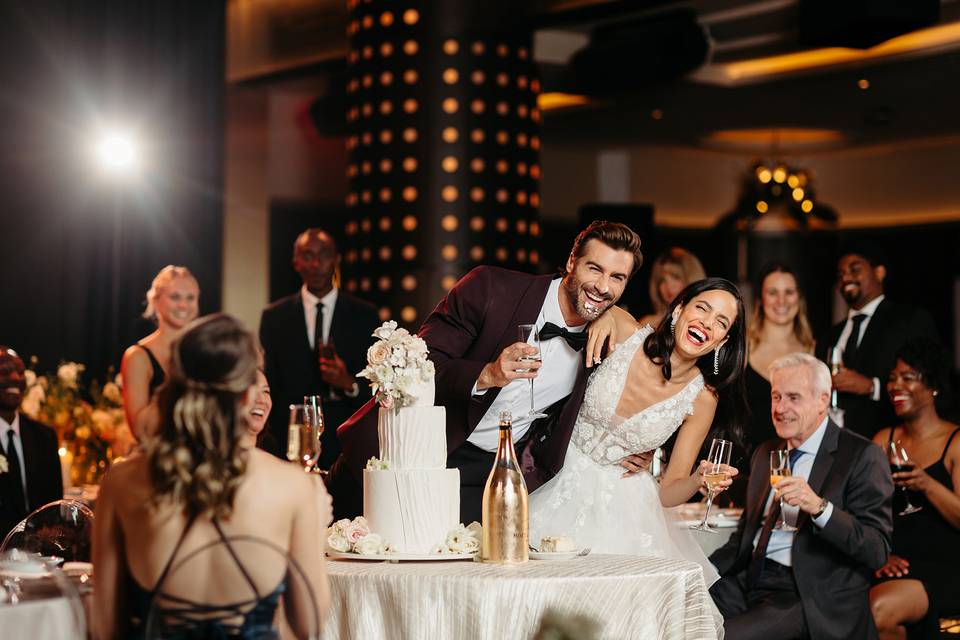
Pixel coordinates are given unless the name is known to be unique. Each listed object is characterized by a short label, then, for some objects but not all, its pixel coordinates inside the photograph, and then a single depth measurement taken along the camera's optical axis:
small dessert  3.25
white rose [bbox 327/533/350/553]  3.25
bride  3.82
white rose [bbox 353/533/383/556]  3.16
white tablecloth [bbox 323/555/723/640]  2.85
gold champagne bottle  3.07
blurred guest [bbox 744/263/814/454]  6.19
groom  3.72
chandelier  13.70
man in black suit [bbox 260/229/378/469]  6.44
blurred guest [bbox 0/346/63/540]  4.81
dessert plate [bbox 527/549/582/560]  3.22
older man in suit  4.09
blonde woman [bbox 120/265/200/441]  5.52
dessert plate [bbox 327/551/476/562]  3.13
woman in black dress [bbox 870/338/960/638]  4.56
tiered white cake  3.17
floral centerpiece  6.24
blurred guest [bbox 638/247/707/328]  6.44
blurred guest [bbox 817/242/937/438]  6.42
